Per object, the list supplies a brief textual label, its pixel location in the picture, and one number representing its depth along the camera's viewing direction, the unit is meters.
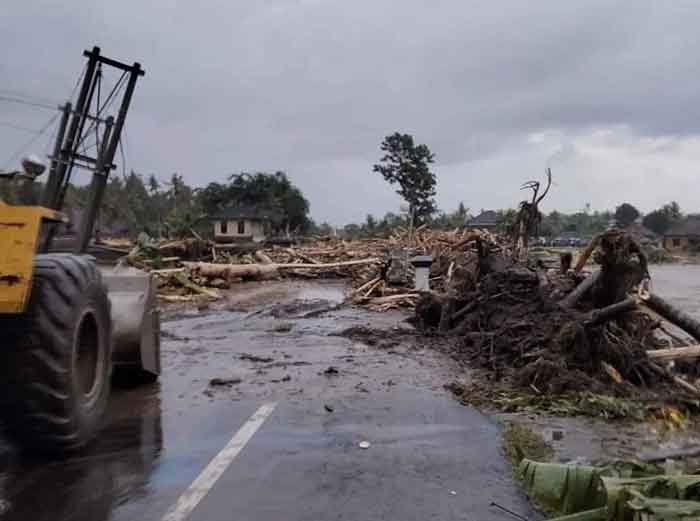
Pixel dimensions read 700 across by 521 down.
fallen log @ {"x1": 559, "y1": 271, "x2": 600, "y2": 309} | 8.37
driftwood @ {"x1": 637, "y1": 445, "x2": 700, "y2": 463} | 3.66
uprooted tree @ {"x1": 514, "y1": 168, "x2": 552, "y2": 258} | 11.41
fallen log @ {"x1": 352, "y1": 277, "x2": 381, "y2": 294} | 19.03
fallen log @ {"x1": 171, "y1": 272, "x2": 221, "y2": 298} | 20.02
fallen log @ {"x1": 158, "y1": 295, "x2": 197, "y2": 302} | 19.02
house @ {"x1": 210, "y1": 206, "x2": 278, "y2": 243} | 68.00
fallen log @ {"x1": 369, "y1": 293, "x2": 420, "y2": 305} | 16.69
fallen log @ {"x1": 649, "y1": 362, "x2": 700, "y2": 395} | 6.80
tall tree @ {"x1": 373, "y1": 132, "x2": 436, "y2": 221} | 68.38
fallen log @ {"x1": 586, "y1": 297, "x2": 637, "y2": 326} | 7.34
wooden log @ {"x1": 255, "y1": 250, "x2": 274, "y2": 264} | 28.92
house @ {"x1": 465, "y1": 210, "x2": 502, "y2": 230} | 62.90
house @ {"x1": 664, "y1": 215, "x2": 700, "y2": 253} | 83.62
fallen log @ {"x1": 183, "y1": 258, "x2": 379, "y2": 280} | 23.03
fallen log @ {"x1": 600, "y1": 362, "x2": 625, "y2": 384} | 7.03
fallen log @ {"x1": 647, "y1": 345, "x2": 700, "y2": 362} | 7.53
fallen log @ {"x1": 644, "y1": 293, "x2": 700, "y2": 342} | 7.72
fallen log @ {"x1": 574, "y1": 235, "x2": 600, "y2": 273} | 8.10
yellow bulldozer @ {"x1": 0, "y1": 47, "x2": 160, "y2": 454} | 4.07
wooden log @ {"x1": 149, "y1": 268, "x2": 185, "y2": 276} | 21.33
